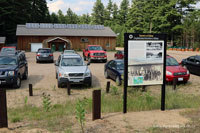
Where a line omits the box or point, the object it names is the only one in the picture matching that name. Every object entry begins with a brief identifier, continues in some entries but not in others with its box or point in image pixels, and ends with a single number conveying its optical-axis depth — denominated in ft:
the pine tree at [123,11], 325.42
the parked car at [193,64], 53.83
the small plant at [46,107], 24.26
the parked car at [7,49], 90.67
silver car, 37.99
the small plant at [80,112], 16.69
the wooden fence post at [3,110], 18.17
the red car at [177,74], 41.65
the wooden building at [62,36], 162.50
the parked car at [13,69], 37.04
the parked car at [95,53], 83.47
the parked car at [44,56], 83.20
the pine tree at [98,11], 351.67
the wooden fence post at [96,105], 19.90
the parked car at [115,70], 41.68
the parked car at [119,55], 84.07
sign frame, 22.15
